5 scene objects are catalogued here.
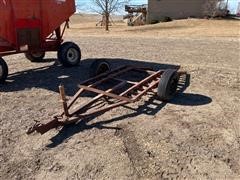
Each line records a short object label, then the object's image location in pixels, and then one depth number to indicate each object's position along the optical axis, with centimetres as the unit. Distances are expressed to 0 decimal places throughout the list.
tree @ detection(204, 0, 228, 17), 2034
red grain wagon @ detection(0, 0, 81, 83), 429
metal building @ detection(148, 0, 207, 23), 2148
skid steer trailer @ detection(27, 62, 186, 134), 284
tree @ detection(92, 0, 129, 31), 2041
